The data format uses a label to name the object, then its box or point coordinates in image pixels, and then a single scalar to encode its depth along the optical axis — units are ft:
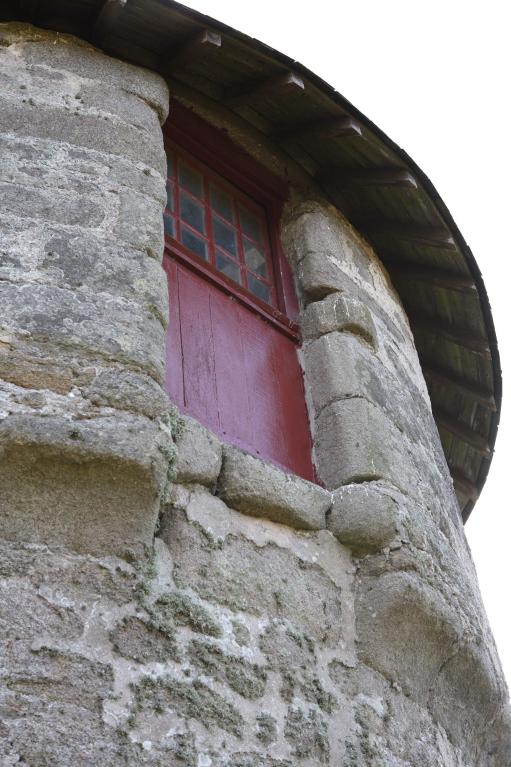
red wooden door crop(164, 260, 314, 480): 12.32
